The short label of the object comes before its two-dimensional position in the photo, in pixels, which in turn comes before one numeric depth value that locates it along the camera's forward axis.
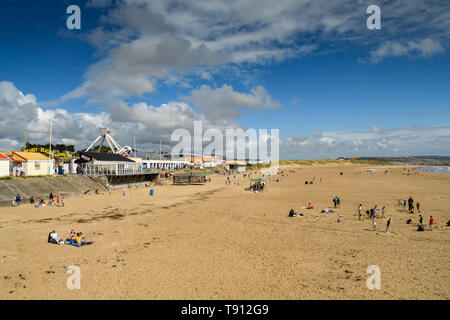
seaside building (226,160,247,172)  103.11
